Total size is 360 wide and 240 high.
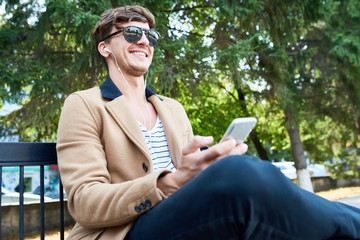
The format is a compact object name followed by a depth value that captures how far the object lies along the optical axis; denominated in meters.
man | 1.24
